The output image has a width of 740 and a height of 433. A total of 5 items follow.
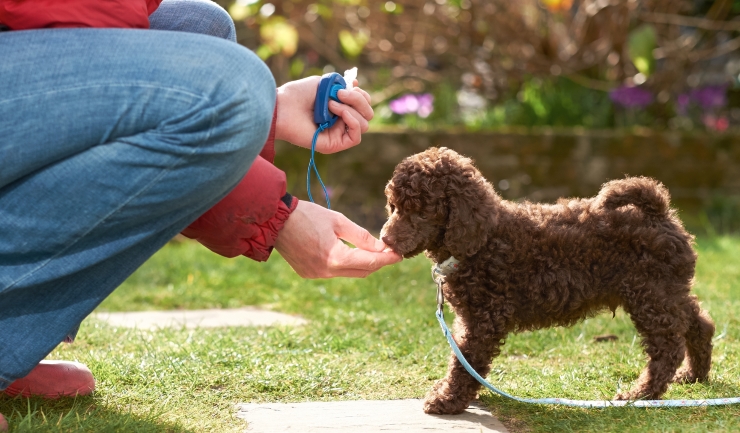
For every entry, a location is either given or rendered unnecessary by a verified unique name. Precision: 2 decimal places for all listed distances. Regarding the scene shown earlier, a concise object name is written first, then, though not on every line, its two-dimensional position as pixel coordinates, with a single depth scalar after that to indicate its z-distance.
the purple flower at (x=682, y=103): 7.36
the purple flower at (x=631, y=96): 7.18
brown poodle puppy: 2.54
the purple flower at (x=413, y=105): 7.62
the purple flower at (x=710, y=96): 7.33
